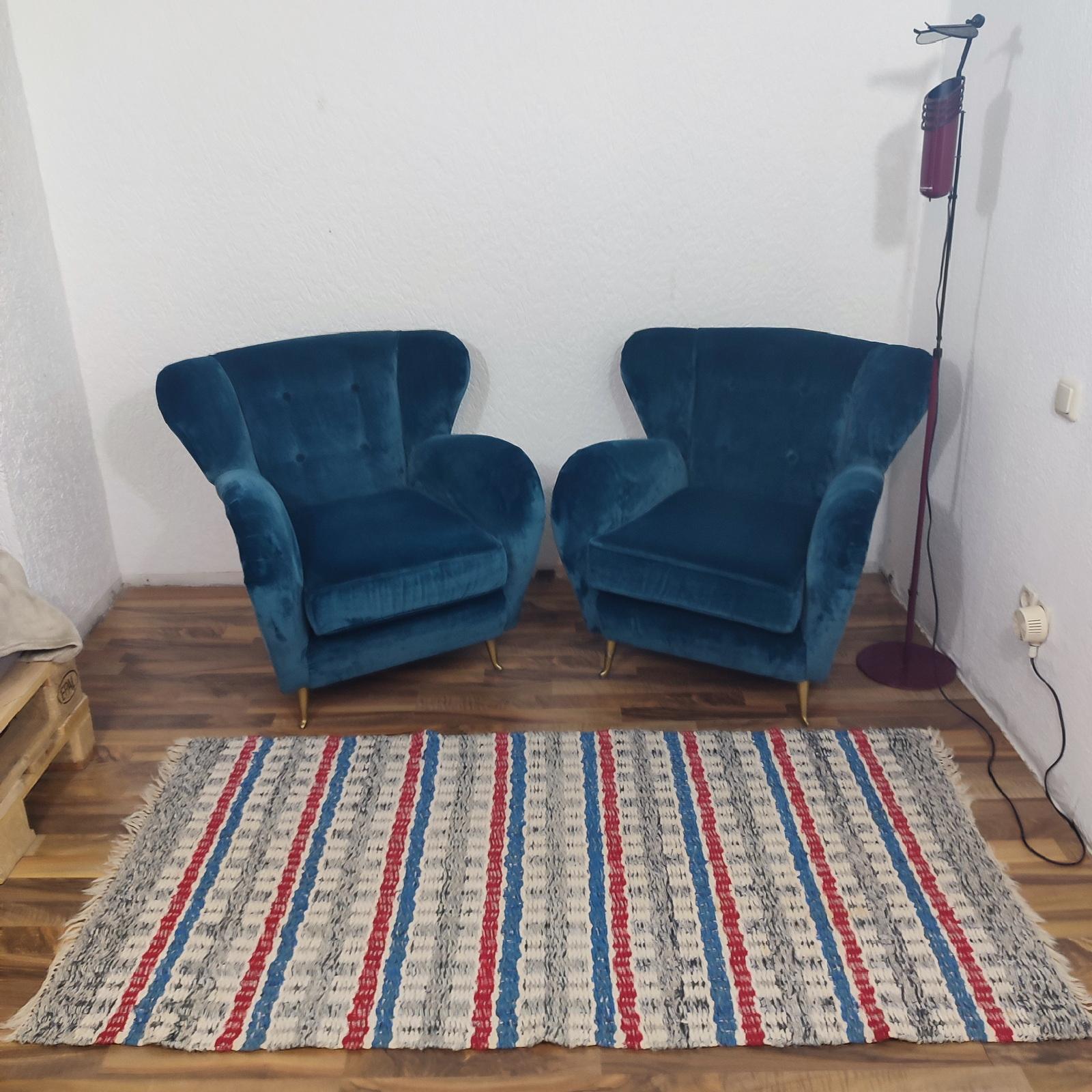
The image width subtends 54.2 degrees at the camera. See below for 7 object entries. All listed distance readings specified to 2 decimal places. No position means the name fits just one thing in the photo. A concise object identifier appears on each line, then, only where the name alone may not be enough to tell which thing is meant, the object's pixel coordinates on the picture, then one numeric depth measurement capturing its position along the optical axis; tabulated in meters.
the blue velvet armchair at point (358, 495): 2.58
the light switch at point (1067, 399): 2.26
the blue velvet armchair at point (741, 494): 2.52
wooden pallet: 2.22
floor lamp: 2.51
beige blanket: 2.33
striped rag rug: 1.83
